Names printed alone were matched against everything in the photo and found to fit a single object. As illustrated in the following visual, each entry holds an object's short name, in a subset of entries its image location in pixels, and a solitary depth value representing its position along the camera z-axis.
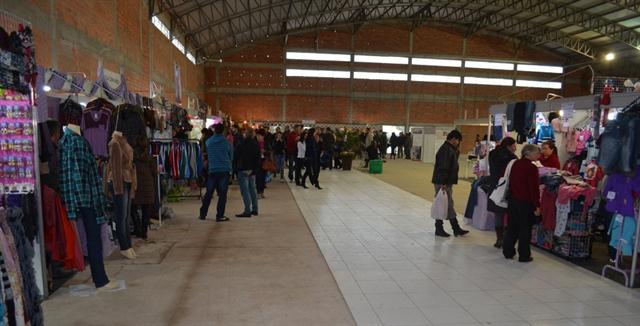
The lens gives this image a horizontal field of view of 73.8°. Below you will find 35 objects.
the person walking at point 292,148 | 11.30
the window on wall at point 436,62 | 24.36
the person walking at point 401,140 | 23.22
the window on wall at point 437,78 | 24.50
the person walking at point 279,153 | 12.16
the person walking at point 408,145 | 22.77
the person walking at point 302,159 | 10.48
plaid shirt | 3.47
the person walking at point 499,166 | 5.45
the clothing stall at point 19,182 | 2.22
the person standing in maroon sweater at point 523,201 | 4.73
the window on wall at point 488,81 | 25.05
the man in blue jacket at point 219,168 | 6.44
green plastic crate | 14.86
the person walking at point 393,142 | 23.25
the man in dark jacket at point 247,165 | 6.90
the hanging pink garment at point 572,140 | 6.05
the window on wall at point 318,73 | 23.49
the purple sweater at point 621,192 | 4.16
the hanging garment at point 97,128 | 4.61
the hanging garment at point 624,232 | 4.23
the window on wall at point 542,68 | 25.42
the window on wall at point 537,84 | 25.52
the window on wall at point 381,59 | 23.83
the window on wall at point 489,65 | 24.97
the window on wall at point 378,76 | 23.94
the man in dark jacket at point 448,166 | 5.79
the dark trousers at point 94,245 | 3.59
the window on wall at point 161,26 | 13.59
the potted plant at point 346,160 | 15.44
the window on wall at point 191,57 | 19.17
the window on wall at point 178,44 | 16.48
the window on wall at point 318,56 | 23.33
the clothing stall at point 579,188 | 4.30
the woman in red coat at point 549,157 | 5.94
